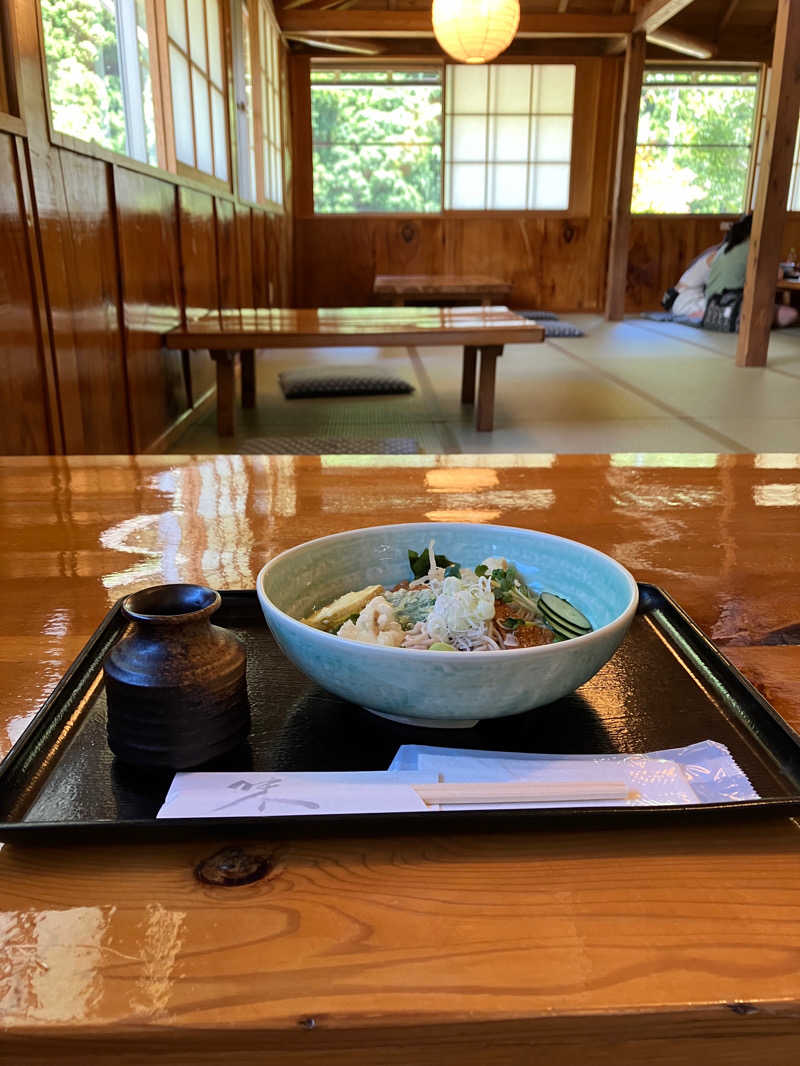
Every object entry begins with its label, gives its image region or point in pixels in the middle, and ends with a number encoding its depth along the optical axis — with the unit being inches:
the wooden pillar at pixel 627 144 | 263.9
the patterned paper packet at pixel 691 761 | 17.0
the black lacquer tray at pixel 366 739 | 15.9
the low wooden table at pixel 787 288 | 251.9
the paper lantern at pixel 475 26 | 194.9
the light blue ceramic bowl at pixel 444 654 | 17.4
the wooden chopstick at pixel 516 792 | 16.3
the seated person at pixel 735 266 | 259.3
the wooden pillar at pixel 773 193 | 169.9
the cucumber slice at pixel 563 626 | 21.3
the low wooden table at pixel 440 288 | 235.9
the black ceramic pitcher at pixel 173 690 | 17.3
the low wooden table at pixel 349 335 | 122.8
